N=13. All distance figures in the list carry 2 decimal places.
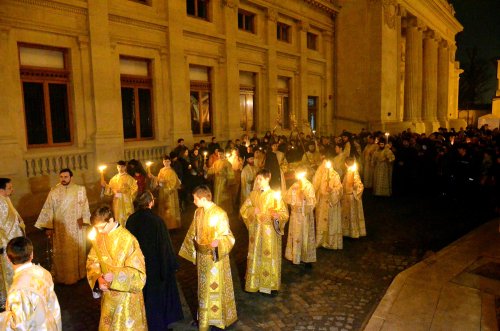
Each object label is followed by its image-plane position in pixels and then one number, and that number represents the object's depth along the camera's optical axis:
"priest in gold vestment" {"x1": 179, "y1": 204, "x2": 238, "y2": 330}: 4.89
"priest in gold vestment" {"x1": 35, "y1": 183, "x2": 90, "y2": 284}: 6.66
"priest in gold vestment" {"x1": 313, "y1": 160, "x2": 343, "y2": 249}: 8.16
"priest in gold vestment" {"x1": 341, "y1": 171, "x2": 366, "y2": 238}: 8.87
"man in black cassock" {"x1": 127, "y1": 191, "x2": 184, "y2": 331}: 4.72
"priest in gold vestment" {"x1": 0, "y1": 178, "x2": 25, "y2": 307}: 5.65
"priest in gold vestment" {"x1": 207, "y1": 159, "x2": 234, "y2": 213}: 10.86
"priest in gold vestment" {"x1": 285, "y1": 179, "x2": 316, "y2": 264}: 7.03
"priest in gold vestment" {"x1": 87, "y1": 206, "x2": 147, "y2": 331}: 4.01
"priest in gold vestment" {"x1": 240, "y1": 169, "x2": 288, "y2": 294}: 6.05
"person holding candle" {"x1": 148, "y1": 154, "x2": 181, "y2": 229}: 9.33
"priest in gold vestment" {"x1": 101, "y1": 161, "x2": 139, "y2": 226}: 8.16
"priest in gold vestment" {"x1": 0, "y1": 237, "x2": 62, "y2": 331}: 3.28
